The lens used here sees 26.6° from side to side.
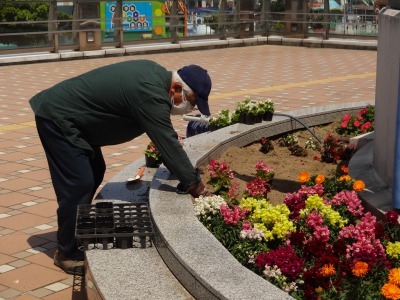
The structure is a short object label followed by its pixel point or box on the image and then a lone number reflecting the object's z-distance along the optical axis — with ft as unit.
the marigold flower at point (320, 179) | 18.29
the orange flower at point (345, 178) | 18.60
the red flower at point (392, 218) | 15.28
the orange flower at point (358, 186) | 16.96
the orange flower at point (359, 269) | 13.17
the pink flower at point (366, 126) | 26.33
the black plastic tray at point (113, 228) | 15.66
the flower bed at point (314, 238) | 13.26
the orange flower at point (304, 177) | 18.07
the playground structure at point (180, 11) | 75.25
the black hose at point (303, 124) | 26.11
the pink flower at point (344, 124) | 27.35
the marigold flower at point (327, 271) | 13.25
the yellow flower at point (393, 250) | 14.10
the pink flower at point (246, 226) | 15.28
